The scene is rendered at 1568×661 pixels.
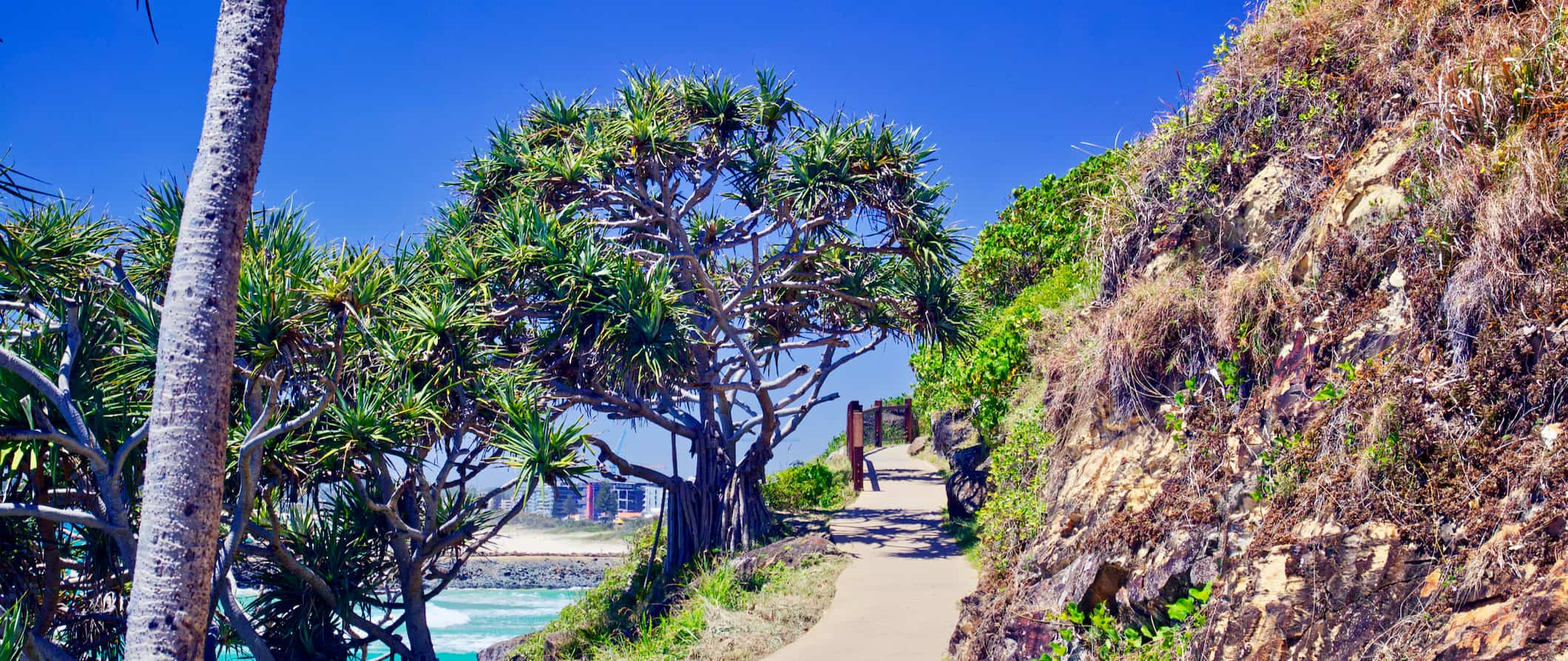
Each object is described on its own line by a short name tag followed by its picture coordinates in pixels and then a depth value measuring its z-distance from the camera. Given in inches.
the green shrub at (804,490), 716.7
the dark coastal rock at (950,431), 761.6
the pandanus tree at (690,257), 465.7
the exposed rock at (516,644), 467.8
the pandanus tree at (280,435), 292.8
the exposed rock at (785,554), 463.2
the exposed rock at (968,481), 565.0
